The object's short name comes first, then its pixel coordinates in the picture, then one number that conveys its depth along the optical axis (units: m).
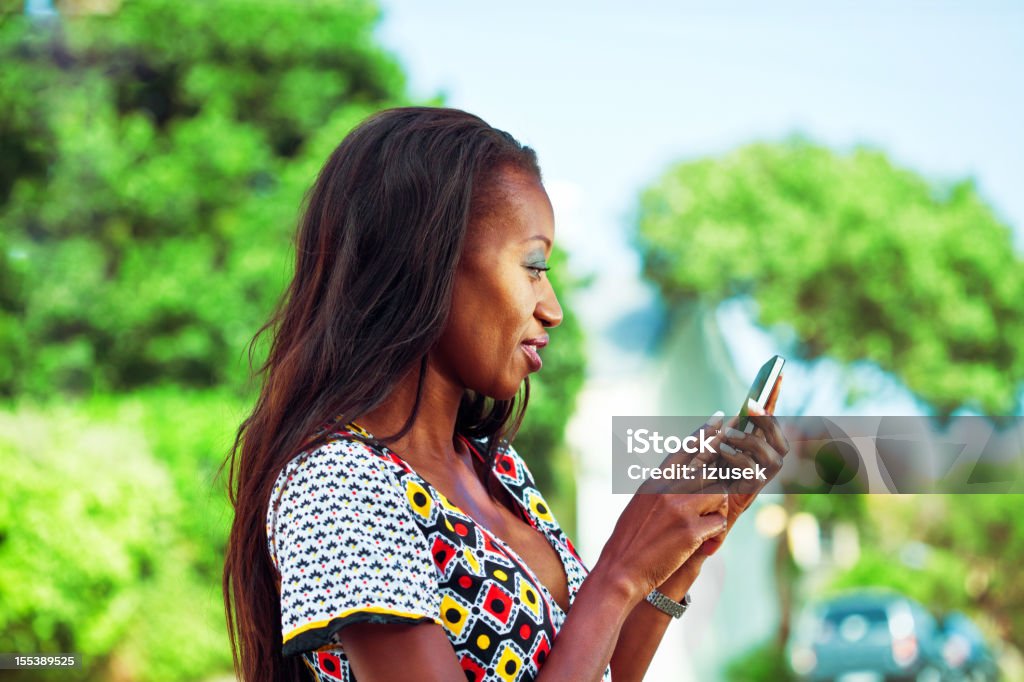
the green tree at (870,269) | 13.70
